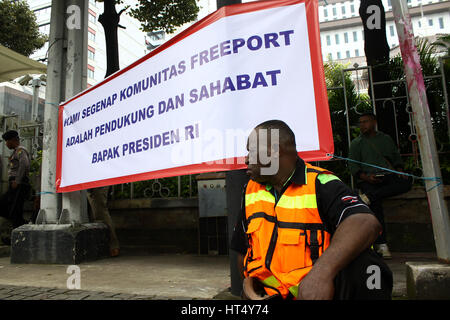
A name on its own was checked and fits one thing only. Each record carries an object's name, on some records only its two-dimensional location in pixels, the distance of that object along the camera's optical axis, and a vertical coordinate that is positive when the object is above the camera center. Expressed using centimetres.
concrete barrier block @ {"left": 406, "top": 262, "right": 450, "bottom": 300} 250 -54
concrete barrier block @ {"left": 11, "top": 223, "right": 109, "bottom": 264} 468 -24
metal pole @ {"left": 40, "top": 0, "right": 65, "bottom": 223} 513 +169
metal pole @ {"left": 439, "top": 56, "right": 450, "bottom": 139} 459 +153
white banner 266 +105
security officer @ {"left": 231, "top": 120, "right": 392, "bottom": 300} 141 -9
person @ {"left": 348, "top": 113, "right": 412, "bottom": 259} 431 +51
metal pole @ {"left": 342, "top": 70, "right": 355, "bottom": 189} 486 +136
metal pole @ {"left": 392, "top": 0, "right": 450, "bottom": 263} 267 +62
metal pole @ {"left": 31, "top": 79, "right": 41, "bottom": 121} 1188 +454
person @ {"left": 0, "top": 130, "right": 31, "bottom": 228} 588 +74
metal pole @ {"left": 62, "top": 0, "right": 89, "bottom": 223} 504 +229
